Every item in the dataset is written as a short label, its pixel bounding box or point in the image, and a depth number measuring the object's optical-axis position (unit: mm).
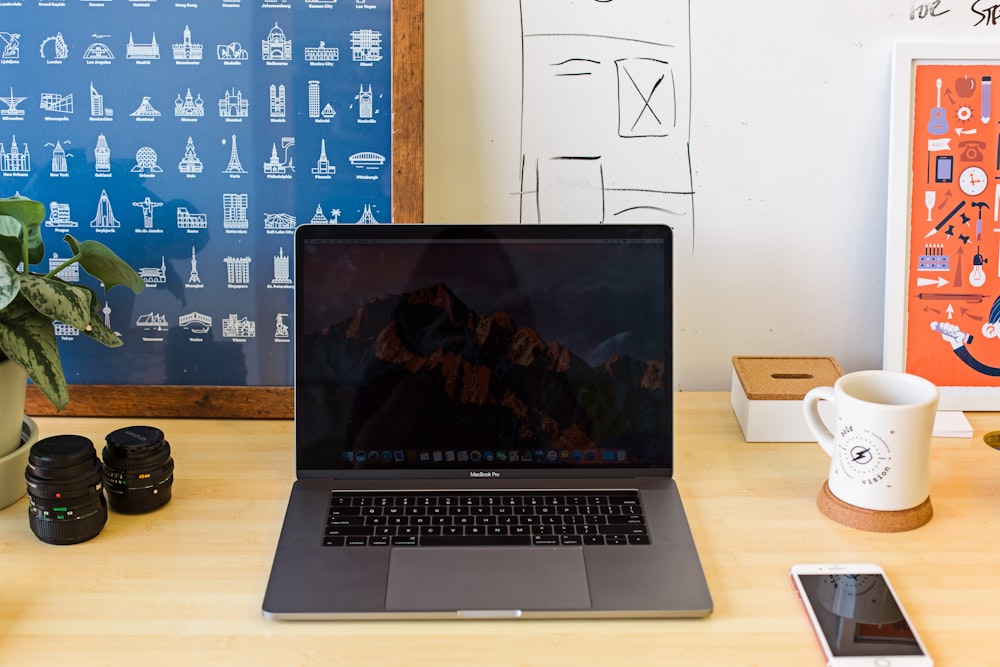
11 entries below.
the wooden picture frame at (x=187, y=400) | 1108
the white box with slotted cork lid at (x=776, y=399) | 1070
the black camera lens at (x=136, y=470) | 907
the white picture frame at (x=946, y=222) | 1124
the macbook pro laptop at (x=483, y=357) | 969
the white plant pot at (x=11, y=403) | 941
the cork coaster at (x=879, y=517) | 889
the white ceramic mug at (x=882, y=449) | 866
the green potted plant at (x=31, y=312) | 887
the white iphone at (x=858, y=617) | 703
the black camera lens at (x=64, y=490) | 846
